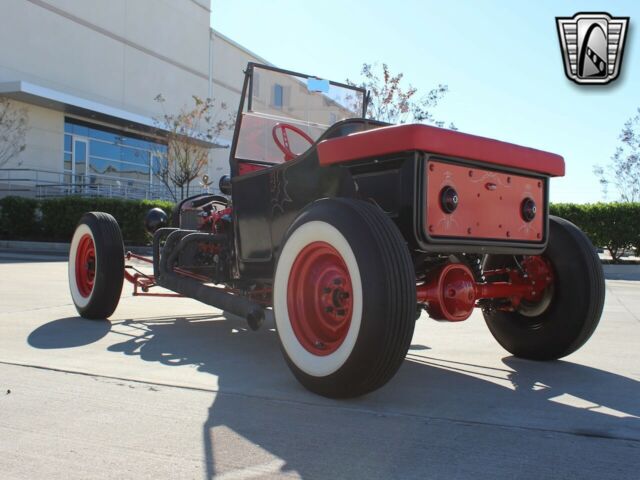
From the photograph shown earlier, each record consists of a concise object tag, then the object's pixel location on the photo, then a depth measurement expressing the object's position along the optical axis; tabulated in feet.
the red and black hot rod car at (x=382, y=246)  9.17
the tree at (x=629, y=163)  80.69
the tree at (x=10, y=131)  76.13
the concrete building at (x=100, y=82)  79.23
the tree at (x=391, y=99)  76.89
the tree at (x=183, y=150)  81.66
